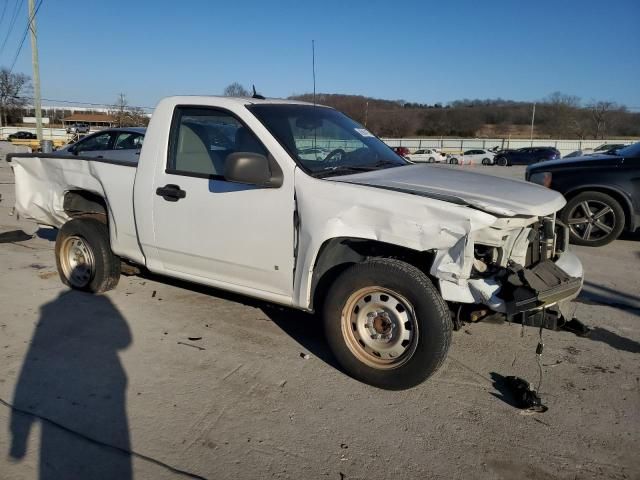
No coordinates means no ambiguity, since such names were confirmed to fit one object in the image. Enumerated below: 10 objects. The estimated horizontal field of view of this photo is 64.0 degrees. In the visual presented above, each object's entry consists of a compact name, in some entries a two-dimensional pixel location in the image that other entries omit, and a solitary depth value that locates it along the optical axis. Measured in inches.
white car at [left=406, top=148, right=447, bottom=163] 1882.8
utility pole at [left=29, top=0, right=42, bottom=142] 858.8
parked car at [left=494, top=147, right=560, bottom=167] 1616.6
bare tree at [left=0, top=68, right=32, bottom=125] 3061.0
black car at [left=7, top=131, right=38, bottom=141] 2279.5
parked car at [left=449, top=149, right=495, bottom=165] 1873.0
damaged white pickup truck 123.8
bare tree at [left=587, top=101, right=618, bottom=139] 3449.8
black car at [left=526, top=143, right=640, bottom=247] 281.7
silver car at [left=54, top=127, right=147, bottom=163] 450.6
